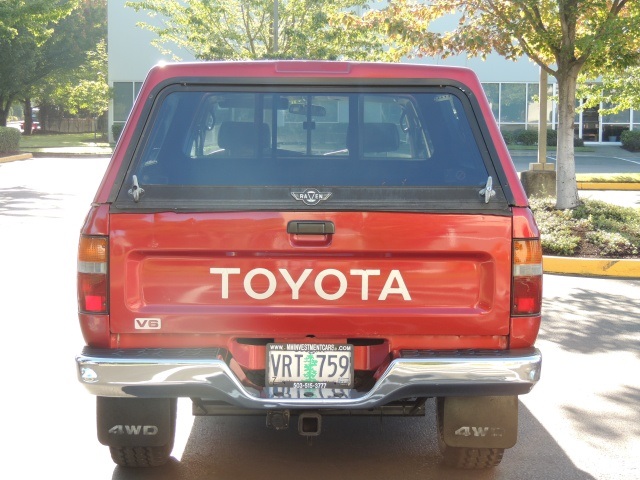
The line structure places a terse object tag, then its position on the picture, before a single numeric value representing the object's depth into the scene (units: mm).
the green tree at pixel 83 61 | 58125
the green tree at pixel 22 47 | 30812
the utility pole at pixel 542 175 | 18359
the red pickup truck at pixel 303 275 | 4168
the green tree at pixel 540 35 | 15102
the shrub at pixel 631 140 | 45375
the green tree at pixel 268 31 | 31328
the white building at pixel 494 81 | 47969
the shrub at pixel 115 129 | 48312
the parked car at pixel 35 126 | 76794
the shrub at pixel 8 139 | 36644
